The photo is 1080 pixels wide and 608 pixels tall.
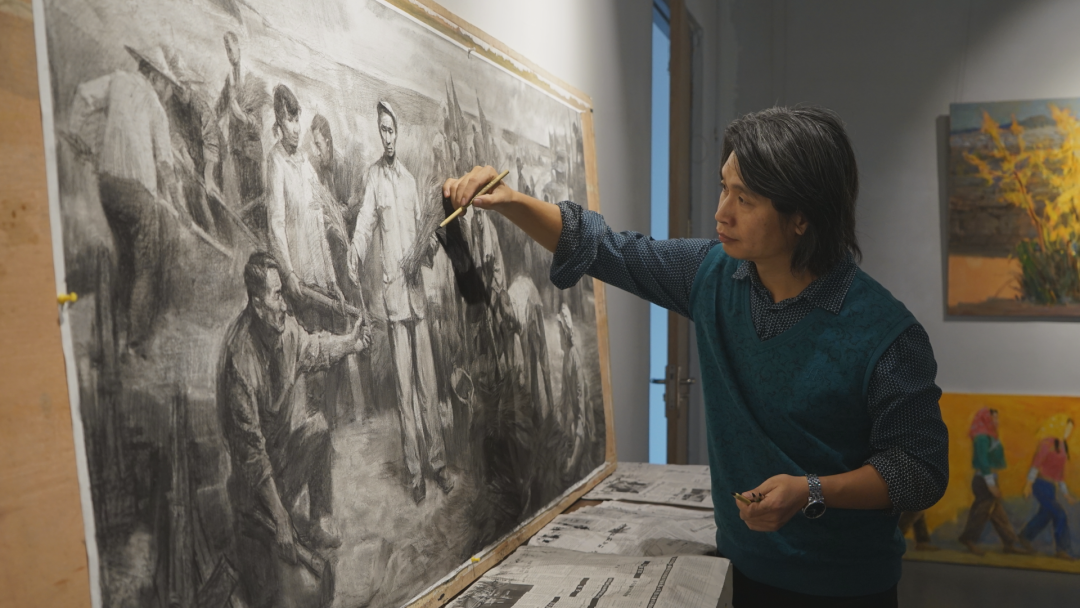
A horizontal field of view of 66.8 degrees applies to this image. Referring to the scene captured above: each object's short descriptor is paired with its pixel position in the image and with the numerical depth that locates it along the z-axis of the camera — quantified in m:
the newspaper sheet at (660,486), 1.88
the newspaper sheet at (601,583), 1.22
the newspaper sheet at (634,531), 1.53
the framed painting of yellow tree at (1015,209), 3.18
